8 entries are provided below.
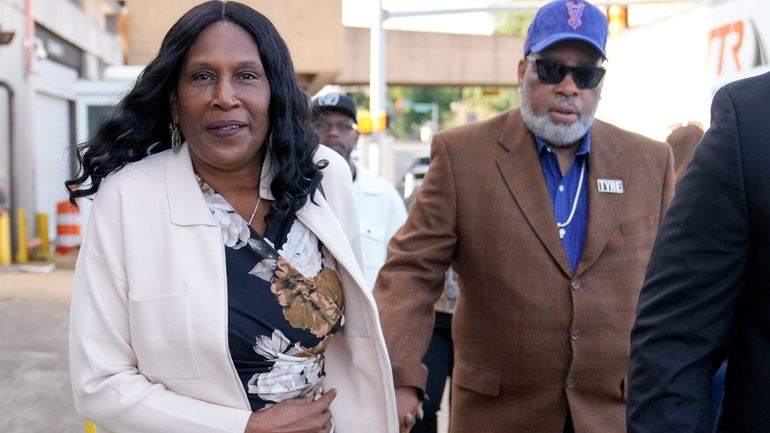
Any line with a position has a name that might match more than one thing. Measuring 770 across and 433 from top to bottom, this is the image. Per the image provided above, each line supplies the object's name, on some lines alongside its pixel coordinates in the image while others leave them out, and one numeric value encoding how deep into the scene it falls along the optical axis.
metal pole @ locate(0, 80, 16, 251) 15.23
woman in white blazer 2.33
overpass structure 18.36
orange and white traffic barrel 16.06
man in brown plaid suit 3.26
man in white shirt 5.45
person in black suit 1.94
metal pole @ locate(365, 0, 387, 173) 18.78
